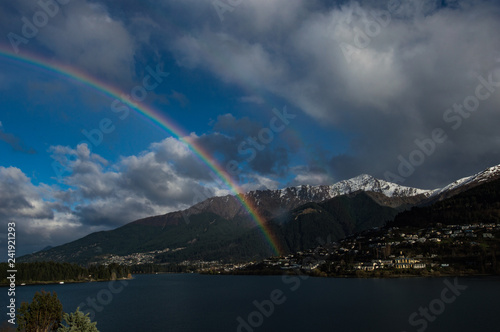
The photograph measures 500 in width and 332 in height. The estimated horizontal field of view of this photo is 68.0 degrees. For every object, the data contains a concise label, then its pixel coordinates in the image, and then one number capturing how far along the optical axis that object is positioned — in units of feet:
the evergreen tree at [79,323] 98.53
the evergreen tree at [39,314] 108.37
